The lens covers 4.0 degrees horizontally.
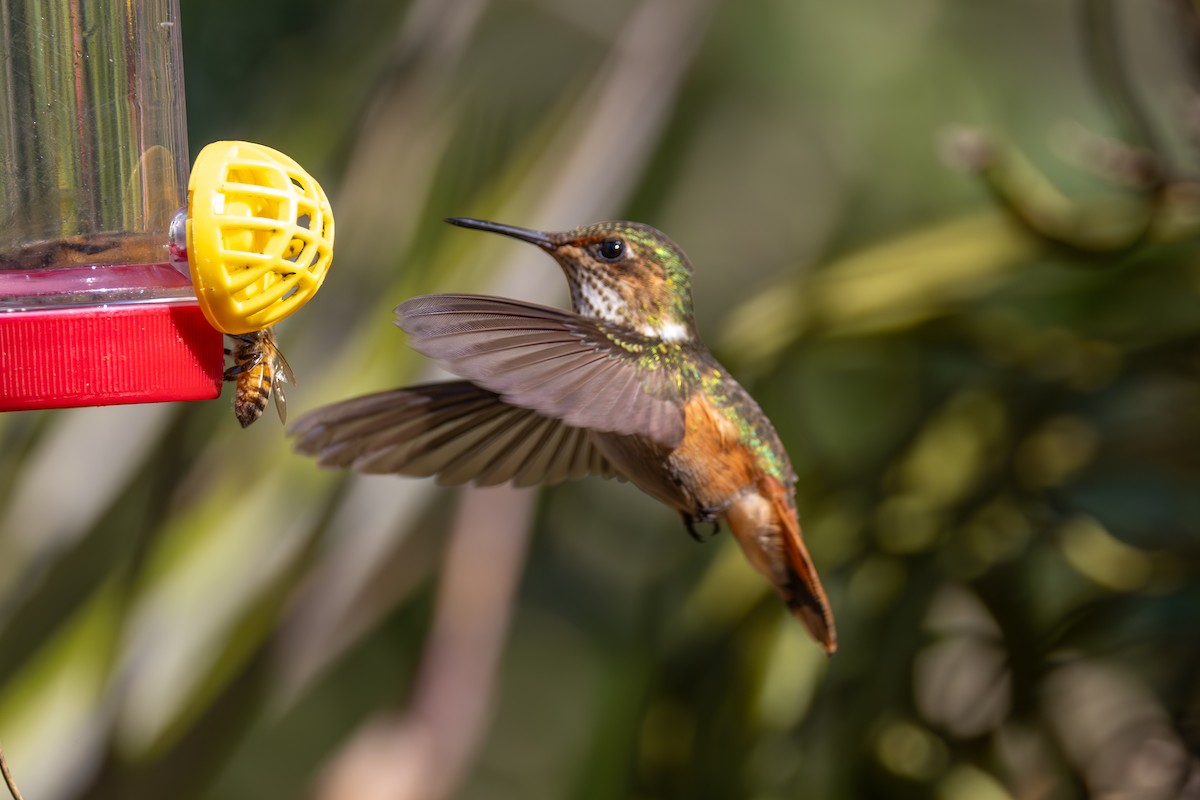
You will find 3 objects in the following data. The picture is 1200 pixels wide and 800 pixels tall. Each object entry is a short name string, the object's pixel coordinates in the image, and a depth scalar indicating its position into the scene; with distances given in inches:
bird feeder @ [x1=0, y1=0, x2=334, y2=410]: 81.6
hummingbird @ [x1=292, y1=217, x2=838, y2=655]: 83.7
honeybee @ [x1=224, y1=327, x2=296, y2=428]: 82.7
